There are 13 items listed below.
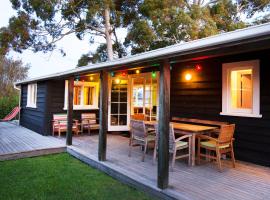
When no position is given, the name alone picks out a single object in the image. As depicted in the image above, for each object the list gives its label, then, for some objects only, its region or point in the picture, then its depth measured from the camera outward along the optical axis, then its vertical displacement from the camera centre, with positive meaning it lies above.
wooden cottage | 3.04 +0.35
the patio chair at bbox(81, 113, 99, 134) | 8.30 -0.63
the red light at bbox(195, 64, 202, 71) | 5.69 +0.88
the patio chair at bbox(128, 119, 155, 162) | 4.92 -0.61
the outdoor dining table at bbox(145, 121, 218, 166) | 4.55 -0.46
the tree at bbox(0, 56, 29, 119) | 20.72 +2.56
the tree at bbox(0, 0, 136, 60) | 11.69 +4.06
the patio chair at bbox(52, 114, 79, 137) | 7.86 -0.66
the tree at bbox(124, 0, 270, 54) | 11.52 +4.14
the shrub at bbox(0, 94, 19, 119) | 13.83 -0.16
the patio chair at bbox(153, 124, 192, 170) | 4.28 -0.69
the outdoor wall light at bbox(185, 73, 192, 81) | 5.95 +0.69
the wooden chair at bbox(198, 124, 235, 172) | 4.17 -0.65
